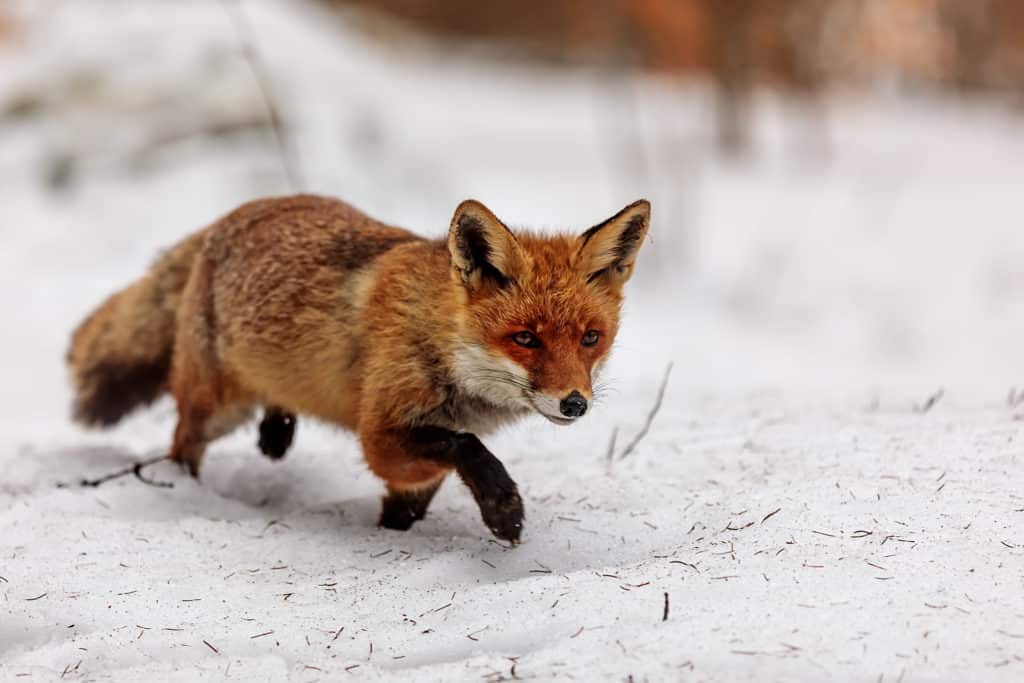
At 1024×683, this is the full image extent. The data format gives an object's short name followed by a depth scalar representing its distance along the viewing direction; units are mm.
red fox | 6914
